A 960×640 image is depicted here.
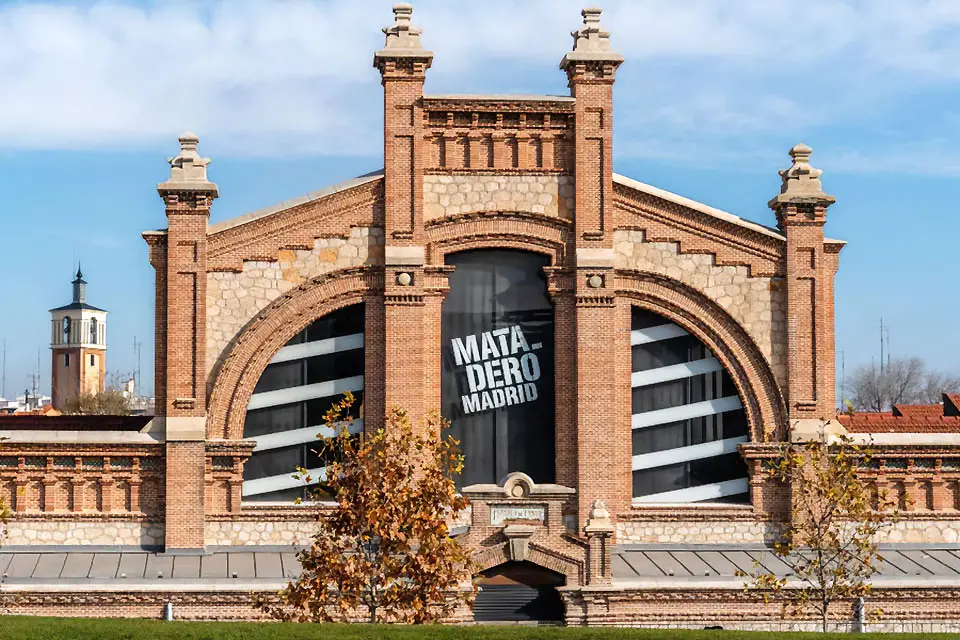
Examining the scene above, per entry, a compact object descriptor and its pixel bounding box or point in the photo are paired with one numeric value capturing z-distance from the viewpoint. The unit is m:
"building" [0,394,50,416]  137.07
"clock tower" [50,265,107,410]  151.75
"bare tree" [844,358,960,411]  121.19
